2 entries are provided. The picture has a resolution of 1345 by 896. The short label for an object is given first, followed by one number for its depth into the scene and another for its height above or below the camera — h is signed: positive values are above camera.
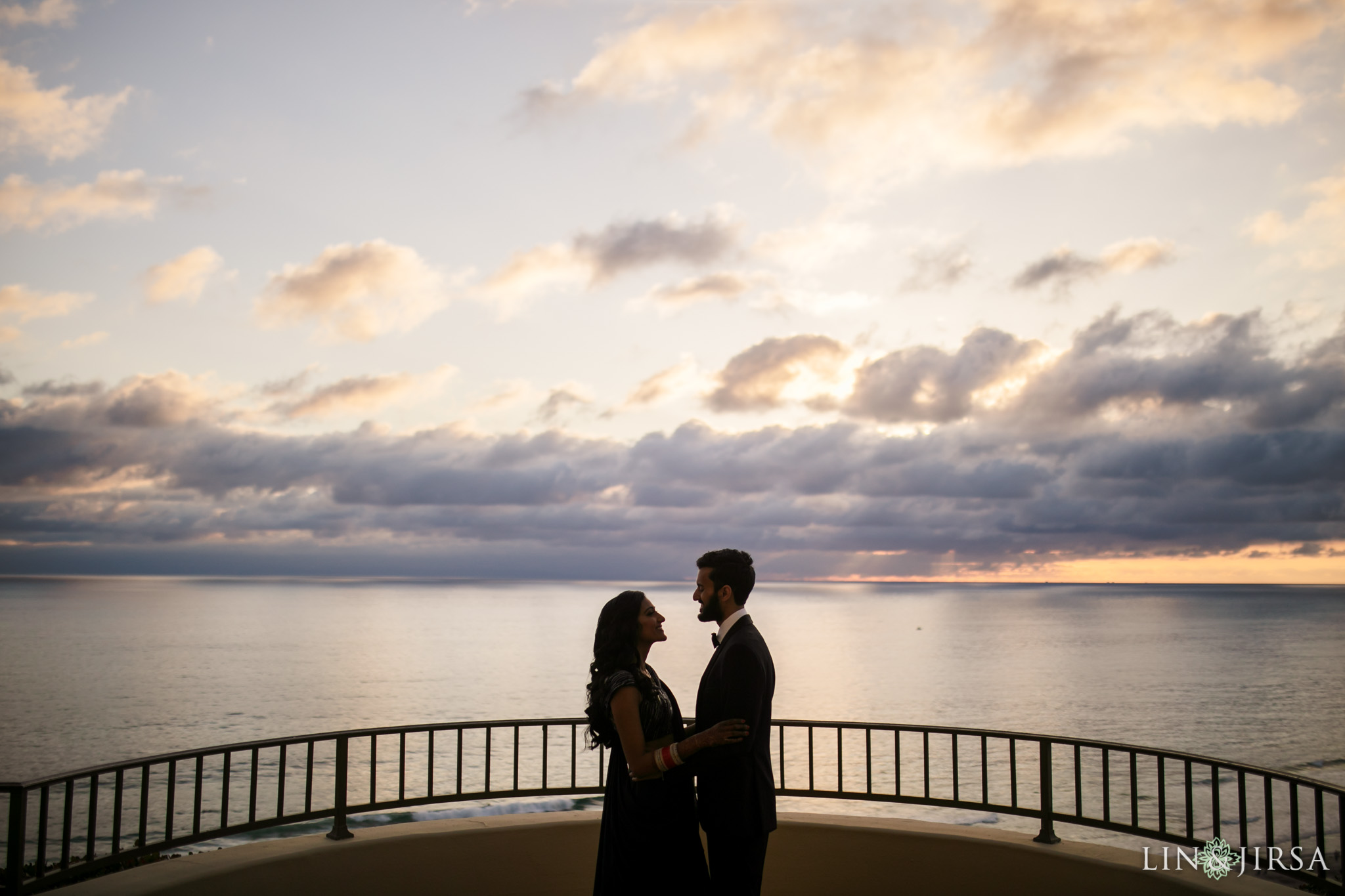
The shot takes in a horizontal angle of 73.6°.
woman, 3.38 -0.91
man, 3.45 -0.96
